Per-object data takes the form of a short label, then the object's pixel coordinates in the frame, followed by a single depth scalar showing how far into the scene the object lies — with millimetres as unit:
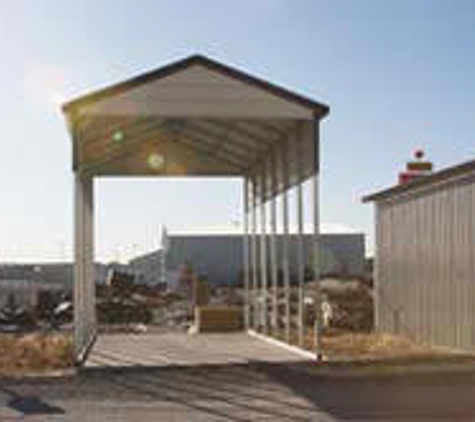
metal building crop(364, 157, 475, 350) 18219
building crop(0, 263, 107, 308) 42344
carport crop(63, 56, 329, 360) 16953
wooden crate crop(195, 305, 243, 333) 26203
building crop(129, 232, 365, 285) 77000
